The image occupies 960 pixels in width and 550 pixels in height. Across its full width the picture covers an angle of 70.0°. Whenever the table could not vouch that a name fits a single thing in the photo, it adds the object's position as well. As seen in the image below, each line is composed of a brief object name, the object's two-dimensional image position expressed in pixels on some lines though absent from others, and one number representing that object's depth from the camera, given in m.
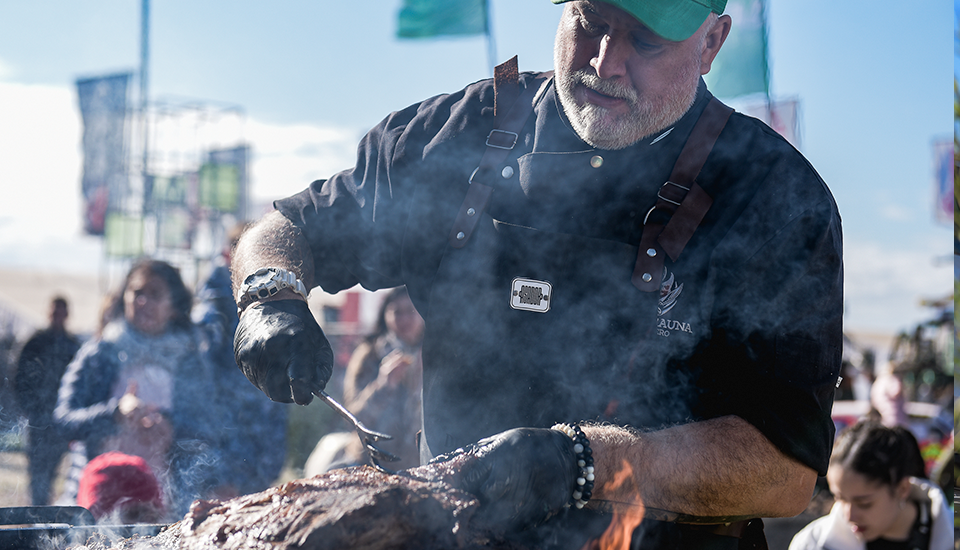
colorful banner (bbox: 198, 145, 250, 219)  15.65
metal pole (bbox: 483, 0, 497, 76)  6.49
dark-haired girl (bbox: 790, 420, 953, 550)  3.55
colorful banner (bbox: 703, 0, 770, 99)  6.31
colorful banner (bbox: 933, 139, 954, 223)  11.88
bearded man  1.66
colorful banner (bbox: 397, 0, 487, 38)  7.43
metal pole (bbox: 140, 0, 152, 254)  8.83
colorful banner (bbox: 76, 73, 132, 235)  11.82
